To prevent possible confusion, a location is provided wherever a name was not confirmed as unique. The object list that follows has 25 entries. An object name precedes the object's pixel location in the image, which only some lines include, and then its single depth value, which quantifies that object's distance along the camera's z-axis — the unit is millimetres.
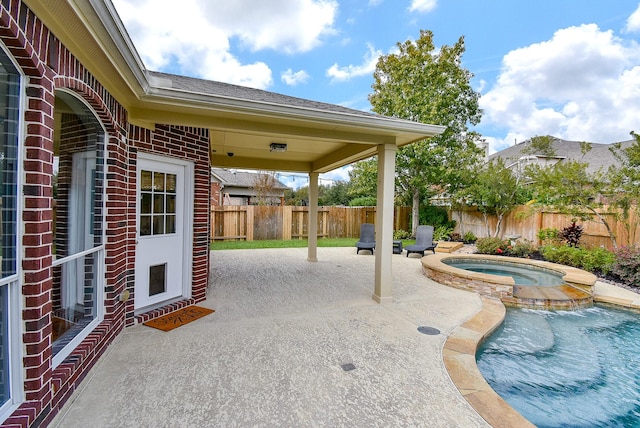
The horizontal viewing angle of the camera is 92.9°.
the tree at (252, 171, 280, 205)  21859
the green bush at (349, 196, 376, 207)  18391
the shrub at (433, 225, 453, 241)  14163
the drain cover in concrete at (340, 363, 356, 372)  2968
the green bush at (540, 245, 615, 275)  7594
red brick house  1853
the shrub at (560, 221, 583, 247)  9617
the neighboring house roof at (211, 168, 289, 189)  25078
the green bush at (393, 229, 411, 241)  14938
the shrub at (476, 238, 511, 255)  10248
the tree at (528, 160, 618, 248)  8547
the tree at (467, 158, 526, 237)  12008
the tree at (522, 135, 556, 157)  21172
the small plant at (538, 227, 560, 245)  10133
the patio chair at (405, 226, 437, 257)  10000
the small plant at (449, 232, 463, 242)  13972
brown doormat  3912
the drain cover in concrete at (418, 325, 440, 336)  3872
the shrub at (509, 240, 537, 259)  9820
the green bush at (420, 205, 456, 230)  15102
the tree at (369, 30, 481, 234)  13814
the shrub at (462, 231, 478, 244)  13273
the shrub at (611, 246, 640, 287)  6703
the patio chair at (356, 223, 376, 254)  10375
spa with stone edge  5508
